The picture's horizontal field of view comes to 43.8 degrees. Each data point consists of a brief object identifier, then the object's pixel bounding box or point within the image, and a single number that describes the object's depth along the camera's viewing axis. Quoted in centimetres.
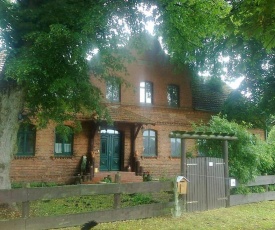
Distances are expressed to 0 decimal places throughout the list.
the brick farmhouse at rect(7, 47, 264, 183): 1922
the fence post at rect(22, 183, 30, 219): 784
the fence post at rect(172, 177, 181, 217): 1023
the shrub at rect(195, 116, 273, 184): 1299
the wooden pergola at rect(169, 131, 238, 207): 1118
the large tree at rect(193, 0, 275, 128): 2106
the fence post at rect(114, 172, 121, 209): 929
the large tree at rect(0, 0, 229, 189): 1045
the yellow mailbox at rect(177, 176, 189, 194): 1049
